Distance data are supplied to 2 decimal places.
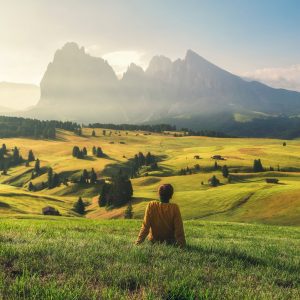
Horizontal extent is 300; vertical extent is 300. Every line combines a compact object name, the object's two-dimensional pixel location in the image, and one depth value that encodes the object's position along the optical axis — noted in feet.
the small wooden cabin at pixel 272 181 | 527.64
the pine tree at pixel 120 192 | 498.69
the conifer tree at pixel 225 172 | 638.94
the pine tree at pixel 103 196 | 536.01
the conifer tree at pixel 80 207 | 522.47
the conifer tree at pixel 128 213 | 403.75
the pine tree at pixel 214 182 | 581.53
